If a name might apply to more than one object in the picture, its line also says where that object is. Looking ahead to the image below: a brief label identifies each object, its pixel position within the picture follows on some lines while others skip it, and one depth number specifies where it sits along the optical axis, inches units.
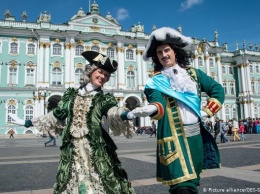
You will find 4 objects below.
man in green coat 83.7
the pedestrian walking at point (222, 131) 519.3
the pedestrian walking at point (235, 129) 568.5
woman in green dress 98.8
